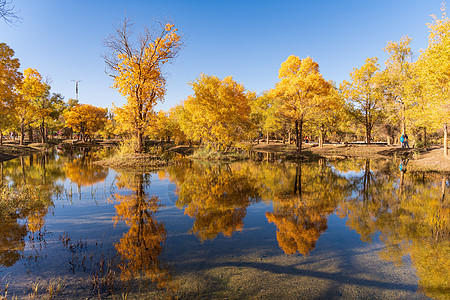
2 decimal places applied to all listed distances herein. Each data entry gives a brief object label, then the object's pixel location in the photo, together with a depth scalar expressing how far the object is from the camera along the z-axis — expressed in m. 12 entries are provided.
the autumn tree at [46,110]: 44.98
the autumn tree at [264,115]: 47.82
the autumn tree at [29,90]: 40.03
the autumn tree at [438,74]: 19.30
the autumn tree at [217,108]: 29.02
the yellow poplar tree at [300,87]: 29.25
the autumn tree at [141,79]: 23.02
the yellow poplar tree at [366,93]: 36.66
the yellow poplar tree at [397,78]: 33.25
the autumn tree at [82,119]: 65.94
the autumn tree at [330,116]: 31.08
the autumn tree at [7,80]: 28.48
